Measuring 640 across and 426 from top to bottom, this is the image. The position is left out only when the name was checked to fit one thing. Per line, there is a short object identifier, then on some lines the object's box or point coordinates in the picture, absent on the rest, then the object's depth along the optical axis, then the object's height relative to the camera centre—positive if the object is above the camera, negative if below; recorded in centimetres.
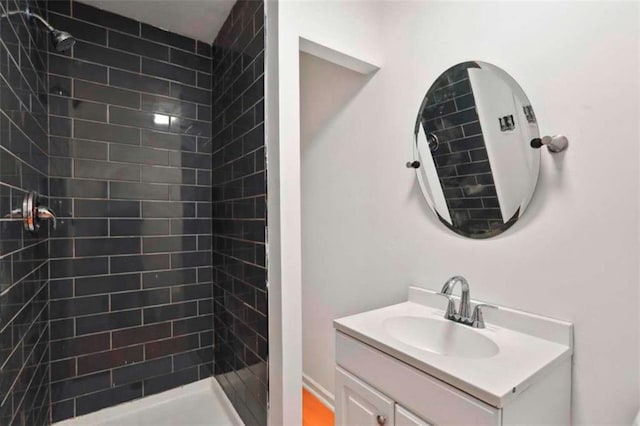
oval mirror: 115 +26
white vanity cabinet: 81 -49
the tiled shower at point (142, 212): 160 +2
